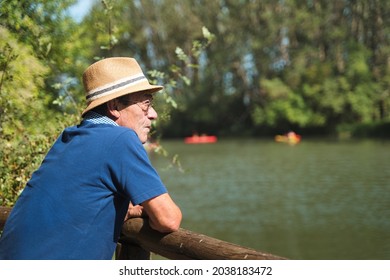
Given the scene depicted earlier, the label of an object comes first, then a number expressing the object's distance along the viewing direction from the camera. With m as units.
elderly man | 4.57
